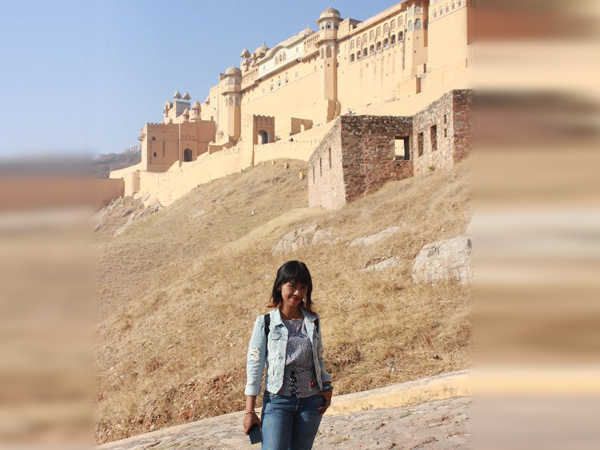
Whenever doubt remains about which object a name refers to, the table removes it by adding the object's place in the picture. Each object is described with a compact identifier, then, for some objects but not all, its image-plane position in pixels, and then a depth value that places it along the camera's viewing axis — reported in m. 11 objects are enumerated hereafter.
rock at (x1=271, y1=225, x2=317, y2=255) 14.23
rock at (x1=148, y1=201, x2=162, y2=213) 46.48
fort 15.69
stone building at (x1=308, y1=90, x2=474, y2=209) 14.79
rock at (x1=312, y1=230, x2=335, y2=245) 13.52
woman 3.24
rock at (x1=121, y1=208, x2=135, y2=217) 51.04
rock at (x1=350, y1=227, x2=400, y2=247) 11.95
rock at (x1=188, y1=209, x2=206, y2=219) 30.96
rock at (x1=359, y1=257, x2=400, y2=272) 10.47
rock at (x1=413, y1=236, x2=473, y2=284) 8.88
